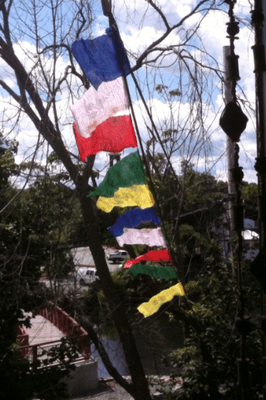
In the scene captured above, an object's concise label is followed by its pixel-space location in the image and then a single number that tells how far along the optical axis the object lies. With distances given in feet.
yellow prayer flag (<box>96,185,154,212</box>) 12.46
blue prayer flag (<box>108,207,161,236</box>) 13.11
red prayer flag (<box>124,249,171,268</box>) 14.65
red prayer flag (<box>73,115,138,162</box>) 12.29
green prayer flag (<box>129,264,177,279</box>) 13.94
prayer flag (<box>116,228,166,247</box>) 14.23
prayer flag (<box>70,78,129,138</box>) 12.52
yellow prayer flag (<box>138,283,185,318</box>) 13.15
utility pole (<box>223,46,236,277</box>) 19.73
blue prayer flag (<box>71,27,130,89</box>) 12.48
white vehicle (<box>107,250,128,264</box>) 83.69
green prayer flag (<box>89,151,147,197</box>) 12.17
